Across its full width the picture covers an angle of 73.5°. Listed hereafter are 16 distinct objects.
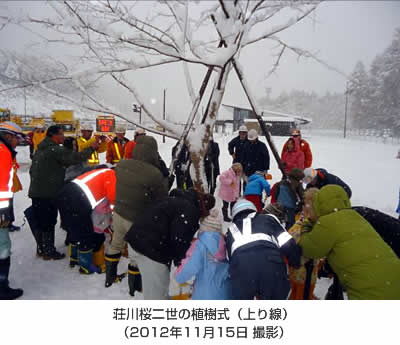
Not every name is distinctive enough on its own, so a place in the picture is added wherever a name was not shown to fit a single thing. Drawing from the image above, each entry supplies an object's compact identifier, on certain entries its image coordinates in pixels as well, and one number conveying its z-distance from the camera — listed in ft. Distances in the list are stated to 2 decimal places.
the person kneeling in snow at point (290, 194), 11.48
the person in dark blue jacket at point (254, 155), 15.69
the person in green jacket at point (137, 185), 8.00
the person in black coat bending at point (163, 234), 6.60
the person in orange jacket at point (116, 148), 17.01
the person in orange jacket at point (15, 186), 12.64
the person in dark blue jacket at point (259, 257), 5.74
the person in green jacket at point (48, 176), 10.61
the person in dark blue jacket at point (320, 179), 10.03
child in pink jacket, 14.93
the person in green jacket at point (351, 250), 5.59
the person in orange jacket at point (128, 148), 13.38
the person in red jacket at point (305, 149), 15.93
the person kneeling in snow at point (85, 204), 9.14
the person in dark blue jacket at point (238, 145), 16.51
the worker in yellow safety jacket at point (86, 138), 14.08
